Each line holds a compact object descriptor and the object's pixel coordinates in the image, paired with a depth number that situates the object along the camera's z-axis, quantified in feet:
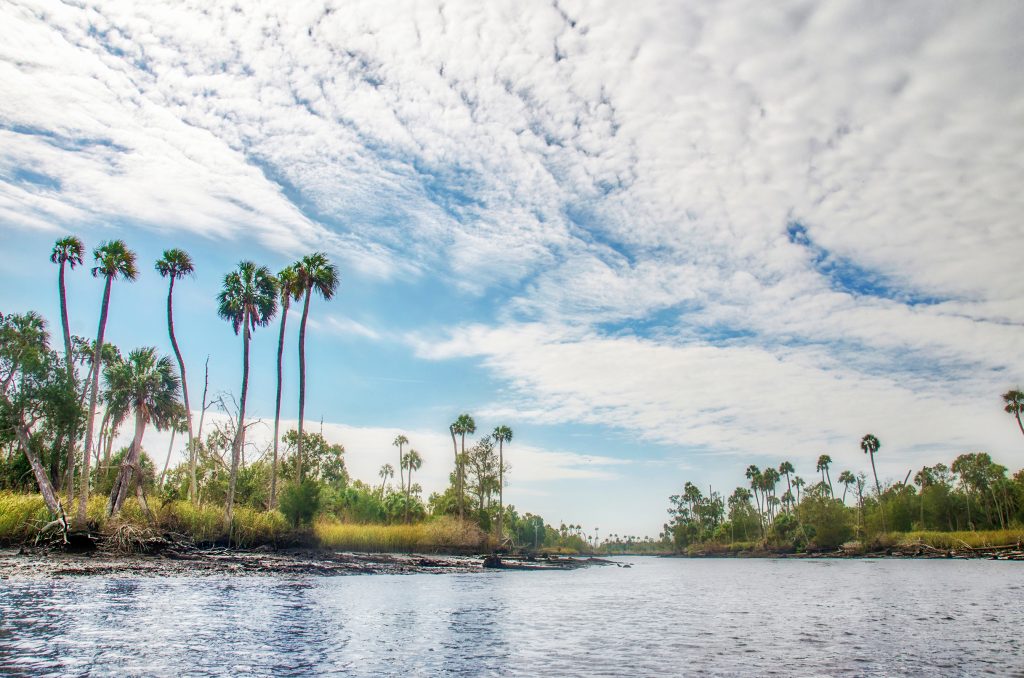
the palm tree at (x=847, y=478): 415.29
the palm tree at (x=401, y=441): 398.21
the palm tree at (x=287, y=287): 163.43
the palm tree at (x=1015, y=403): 259.19
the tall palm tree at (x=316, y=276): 163.43
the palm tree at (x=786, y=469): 440.04
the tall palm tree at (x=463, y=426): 290.15
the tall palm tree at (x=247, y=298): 153.48
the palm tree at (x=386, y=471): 434.71
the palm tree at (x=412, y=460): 396.78
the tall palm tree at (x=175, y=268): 141.69
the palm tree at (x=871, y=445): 339.90
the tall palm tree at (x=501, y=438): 293.88
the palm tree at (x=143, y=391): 130.52
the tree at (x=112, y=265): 115.14
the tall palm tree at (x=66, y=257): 123.85
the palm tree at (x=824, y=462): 409.94
